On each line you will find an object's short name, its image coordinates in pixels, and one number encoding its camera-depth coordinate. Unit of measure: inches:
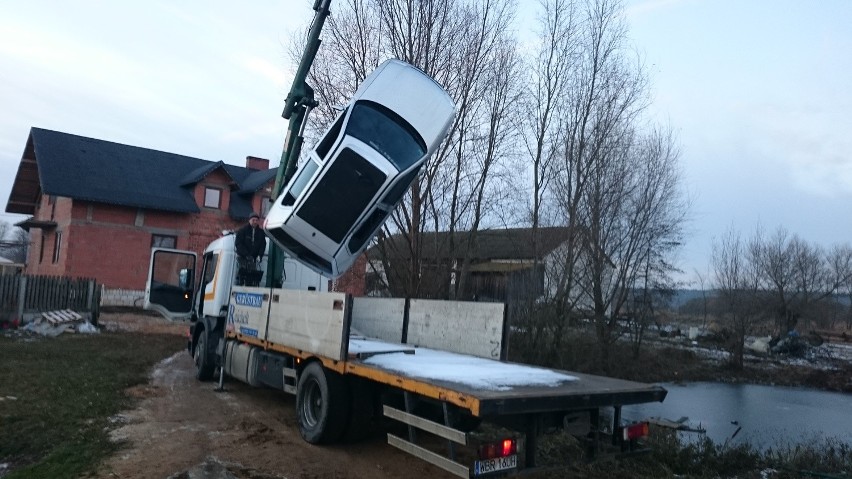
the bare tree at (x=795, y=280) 1658.5
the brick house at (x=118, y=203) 1209.4
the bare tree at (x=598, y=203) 920.3
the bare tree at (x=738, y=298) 1370.6
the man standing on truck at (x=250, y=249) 477.7
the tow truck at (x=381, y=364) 225.8
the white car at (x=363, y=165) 404.8
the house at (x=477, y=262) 762.8
